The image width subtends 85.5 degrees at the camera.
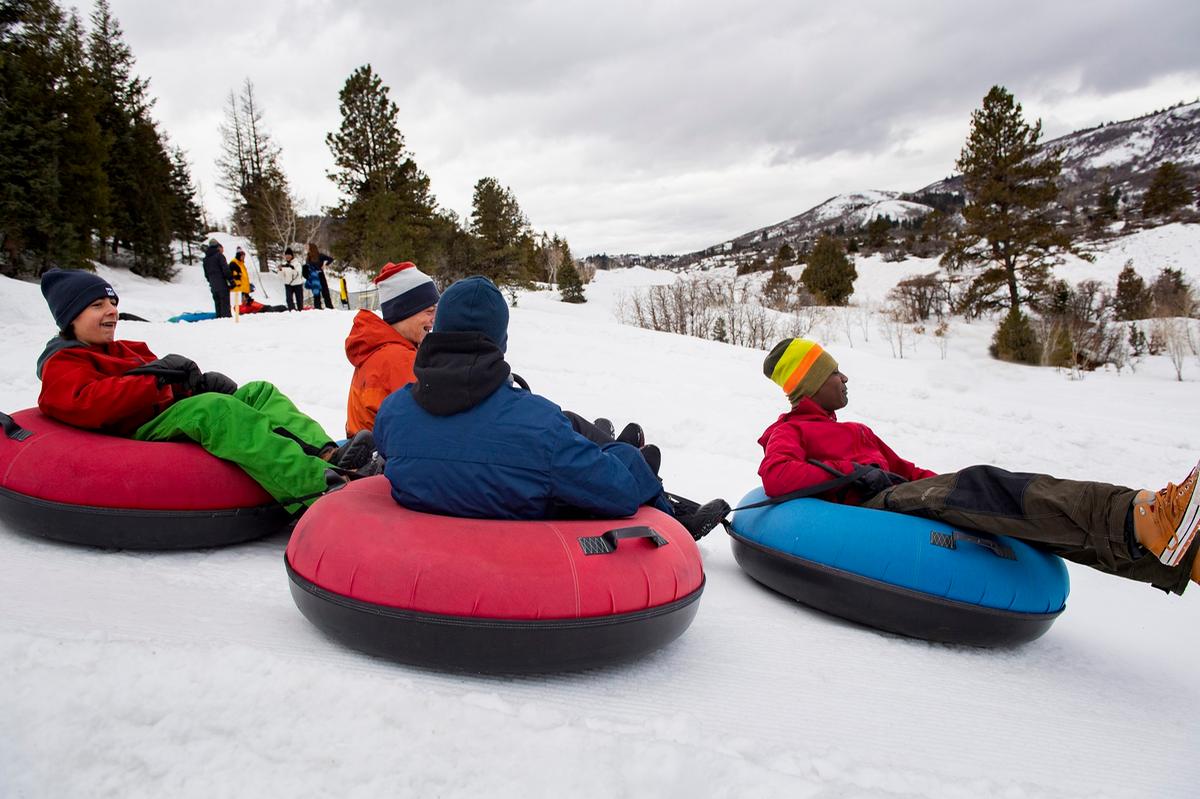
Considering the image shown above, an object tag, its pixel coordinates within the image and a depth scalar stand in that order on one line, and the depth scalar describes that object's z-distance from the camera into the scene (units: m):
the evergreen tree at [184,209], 33.84
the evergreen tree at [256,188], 32.69
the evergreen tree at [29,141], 16.12
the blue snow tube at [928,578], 2.84
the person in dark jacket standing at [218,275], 13.60
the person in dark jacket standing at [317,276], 16.59
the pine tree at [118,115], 26.75
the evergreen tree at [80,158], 20.36
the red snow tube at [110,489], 2.91
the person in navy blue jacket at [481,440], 2.34
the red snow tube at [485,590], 2.06
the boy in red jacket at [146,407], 3.13
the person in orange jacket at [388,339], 3.82
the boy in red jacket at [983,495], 2.39
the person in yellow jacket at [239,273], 13.29
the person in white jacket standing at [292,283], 15.49
